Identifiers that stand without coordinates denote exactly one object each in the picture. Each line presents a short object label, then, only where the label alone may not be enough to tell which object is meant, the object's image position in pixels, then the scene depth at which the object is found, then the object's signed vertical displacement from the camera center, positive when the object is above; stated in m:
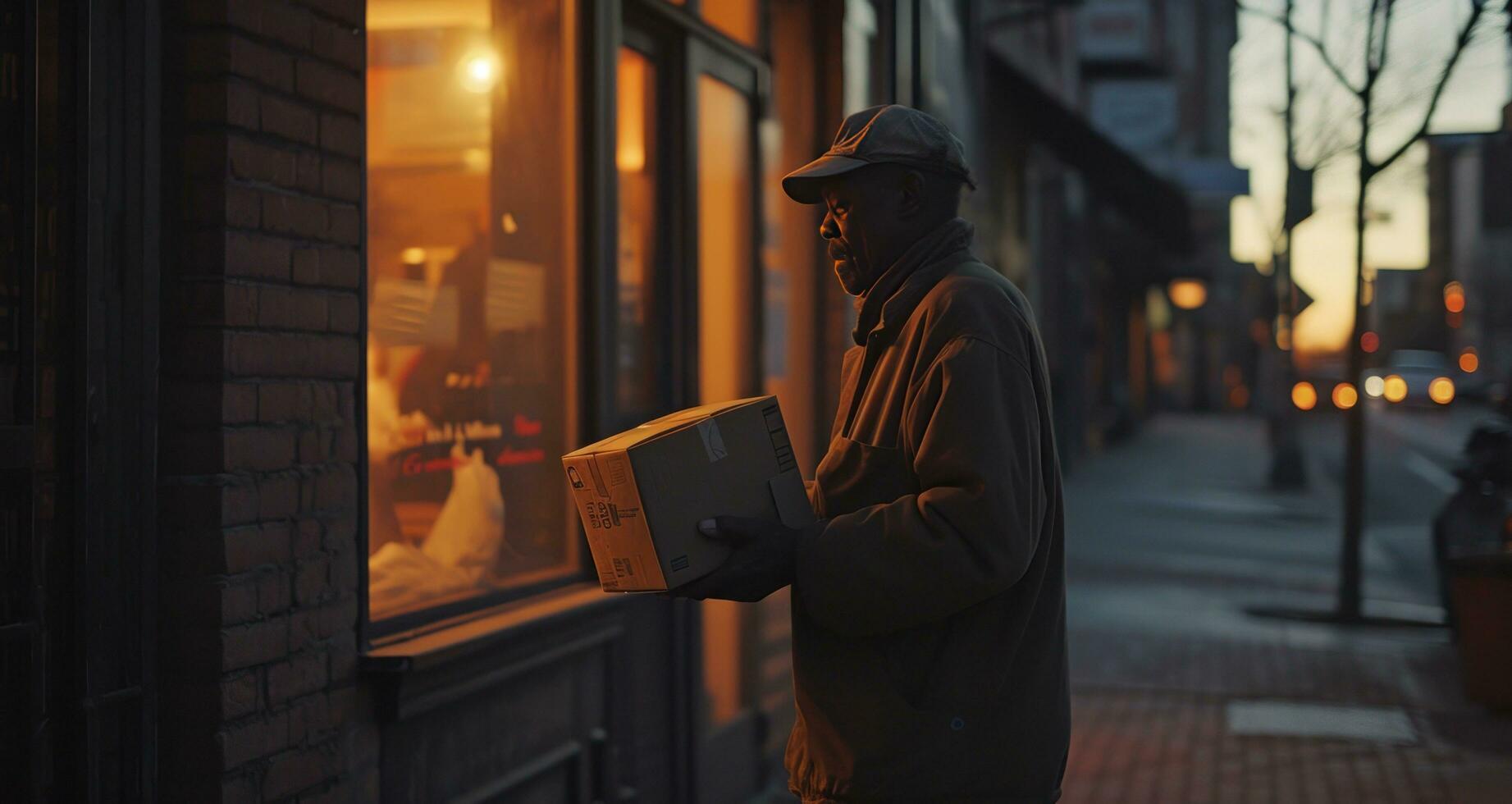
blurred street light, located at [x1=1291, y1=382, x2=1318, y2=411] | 24.56 -0.07
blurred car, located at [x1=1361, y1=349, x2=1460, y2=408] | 56.12 +0.37
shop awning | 18.95 +3.13
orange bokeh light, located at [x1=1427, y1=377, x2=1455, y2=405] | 54.94 +0.06
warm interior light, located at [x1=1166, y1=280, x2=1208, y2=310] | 52.80 +3.32
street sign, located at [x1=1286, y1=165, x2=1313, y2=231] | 12.36 +1.54
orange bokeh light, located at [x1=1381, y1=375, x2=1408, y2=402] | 58.44 +0.12
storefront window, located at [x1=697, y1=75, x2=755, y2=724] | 6.71 +0.50
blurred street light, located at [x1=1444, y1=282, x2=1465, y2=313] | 75.50 +4.47
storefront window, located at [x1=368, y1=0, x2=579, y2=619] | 4.46 +0.30
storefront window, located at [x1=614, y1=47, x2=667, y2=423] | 6.02 +0.57
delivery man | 2.36 -0.22
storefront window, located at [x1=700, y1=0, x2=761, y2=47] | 6.86 +1.65
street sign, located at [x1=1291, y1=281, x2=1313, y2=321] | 18.63 +1.06
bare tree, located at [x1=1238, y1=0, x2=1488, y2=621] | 11.17 +1.85
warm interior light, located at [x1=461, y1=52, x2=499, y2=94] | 5.03 +1.02
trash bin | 8.23 -1.22
